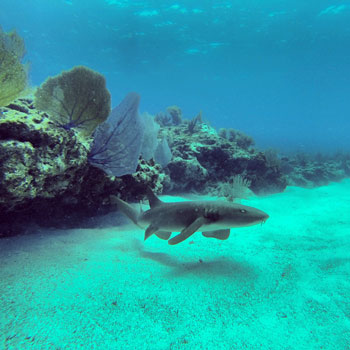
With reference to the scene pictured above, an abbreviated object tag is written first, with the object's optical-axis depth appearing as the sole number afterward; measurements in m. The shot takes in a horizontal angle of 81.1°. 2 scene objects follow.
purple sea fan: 4.48
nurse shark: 2.77
